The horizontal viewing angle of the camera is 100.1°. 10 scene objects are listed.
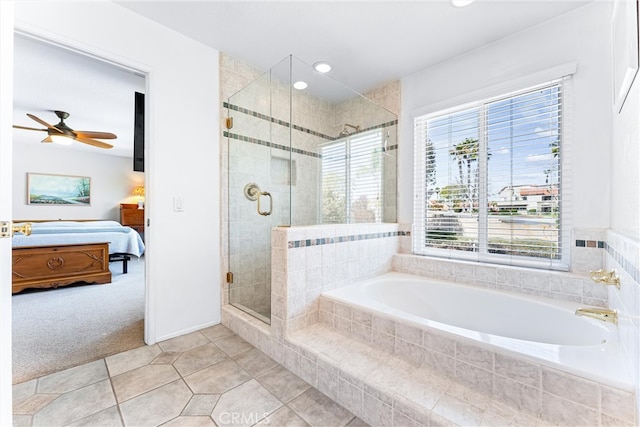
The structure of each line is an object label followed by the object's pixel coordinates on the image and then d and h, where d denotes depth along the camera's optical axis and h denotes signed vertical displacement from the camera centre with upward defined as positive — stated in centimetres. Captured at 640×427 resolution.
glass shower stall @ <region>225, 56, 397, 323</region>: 227 +46
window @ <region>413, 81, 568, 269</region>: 198 +27
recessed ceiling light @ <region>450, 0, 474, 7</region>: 177 +140
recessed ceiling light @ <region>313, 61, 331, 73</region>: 258 +142
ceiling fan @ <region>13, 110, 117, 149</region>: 370 +110
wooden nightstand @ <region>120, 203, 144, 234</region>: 645 -7
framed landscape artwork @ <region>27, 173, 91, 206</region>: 546 +48
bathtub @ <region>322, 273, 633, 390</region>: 107 -62
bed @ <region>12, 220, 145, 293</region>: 347 -60
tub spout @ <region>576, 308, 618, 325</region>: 111 -43
